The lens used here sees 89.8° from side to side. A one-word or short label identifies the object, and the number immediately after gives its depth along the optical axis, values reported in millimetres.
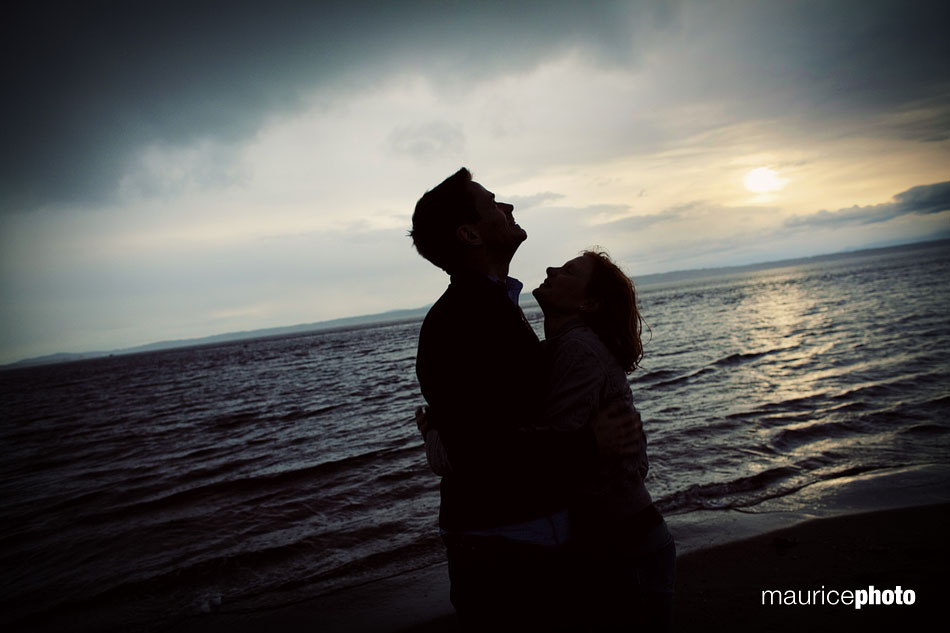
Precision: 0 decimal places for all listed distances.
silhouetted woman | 2176
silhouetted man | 1823
